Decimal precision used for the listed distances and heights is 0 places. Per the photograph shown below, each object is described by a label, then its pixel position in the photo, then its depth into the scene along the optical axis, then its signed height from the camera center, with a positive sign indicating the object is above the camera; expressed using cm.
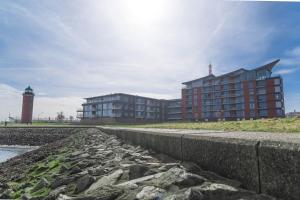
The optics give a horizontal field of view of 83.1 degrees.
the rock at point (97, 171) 345 -116
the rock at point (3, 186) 450 -190
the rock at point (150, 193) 188 -89
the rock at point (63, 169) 452 -146
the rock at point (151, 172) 271 -90
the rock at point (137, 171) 280 -94
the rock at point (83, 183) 289 -119
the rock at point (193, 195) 164 -77
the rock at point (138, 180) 245 -95
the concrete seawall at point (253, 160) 134 -44
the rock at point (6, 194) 367 -178
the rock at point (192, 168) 220 -69
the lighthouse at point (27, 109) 4919 +186
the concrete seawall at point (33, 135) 2543 -322
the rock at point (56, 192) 278 -132
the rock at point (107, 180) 275 -109
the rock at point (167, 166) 261 -79
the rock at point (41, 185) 370 -154
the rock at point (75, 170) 398 -130
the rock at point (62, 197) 247 -122
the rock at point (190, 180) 197 -75
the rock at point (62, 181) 341 -134
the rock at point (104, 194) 221 -105
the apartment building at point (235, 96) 4147 +548
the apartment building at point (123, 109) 5175 +230
